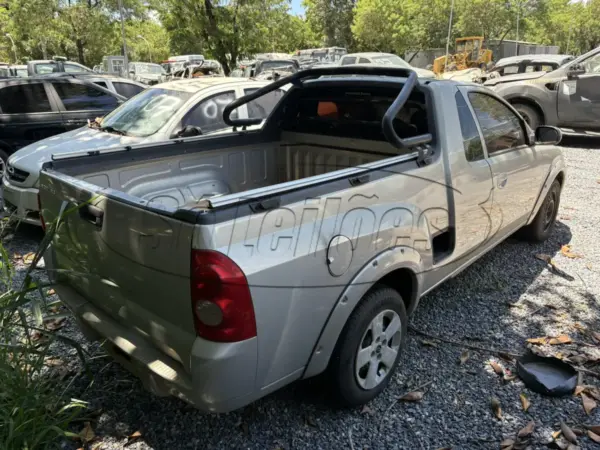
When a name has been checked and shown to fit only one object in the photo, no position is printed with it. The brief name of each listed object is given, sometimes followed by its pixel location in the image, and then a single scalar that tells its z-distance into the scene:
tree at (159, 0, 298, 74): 13.95
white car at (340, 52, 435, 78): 20.03
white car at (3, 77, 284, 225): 5.33
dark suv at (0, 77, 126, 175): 7.05
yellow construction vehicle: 32.25
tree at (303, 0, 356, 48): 53.38
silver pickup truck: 2.08
